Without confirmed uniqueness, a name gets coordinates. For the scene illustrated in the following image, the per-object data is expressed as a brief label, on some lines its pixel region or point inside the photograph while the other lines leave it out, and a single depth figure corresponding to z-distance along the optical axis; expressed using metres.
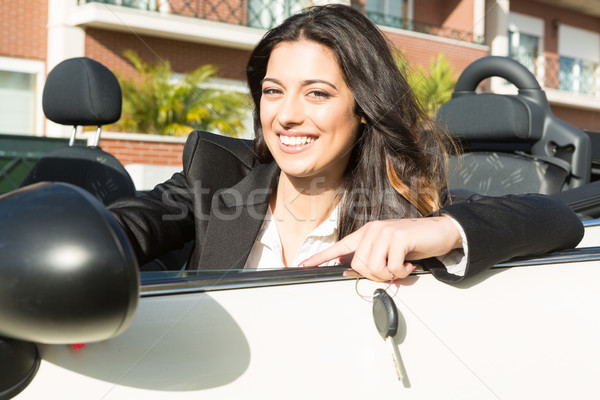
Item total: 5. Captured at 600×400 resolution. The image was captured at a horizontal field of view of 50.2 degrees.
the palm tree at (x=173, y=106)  10.78
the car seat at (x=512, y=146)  2.65
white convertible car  0.68
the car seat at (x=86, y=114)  2.36
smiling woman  1.71
